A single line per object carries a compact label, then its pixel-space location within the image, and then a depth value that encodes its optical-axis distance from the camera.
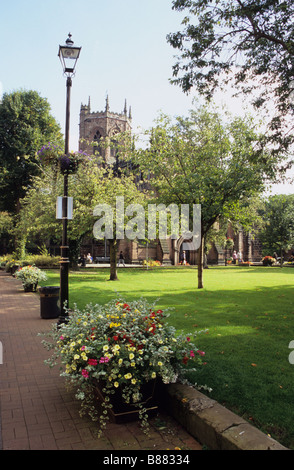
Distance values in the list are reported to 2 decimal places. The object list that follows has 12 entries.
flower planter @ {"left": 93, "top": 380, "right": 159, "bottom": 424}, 3.99
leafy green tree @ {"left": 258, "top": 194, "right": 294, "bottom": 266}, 44.67
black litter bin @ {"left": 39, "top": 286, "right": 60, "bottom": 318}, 10.32
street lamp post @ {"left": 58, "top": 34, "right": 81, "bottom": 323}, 8.05
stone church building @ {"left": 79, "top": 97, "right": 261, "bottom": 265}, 41.69
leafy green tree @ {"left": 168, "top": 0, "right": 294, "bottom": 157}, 9.22
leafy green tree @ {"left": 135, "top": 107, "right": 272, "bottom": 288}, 14.62
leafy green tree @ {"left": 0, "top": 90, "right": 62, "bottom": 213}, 34.28
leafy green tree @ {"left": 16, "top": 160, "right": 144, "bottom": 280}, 20.86
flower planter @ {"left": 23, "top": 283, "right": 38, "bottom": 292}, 16.16
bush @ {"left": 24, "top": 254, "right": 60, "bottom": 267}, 28.47
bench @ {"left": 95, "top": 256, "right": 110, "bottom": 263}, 41.72
